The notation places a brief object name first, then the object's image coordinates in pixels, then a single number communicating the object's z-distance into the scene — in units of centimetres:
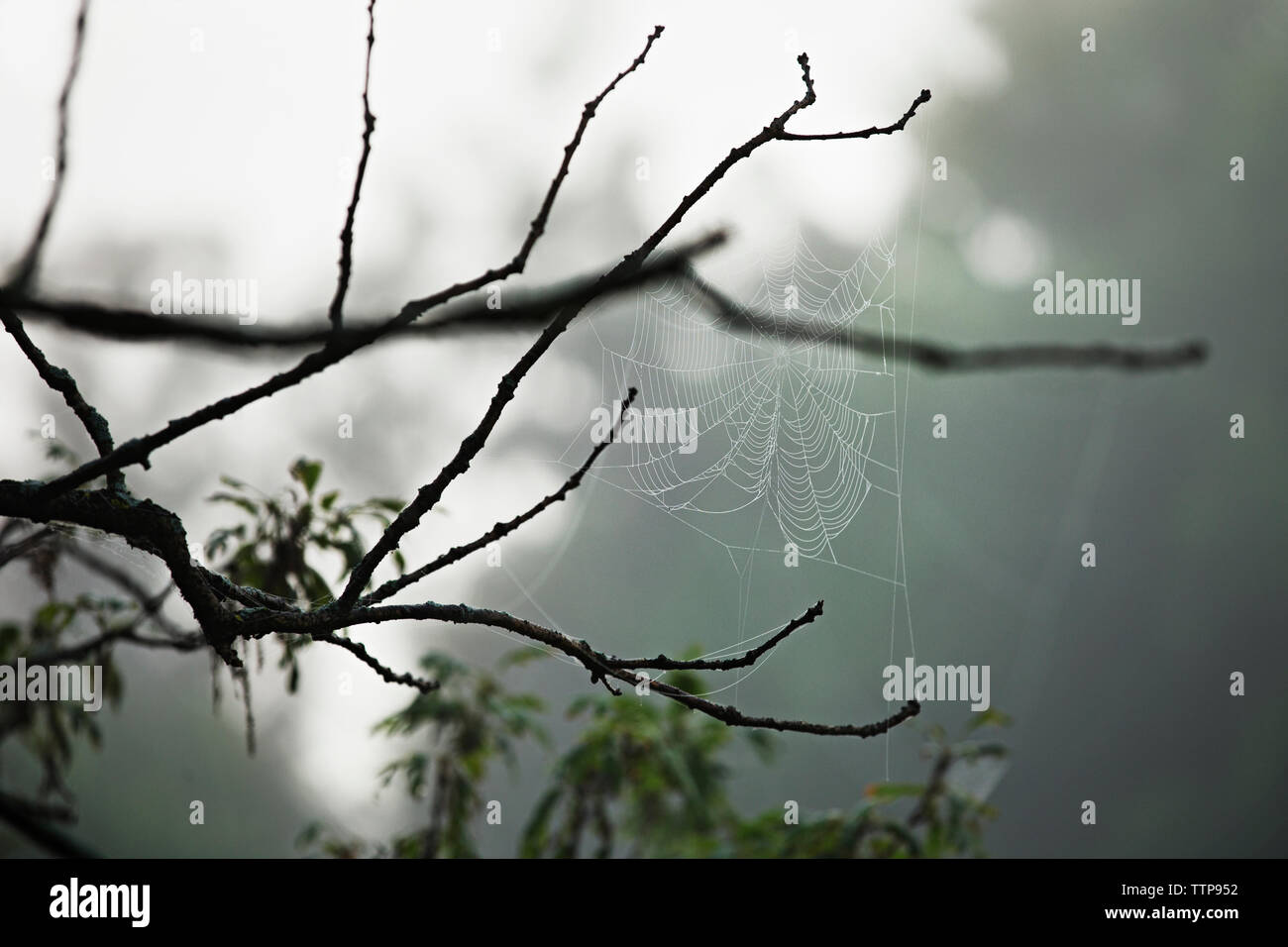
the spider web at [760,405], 312
